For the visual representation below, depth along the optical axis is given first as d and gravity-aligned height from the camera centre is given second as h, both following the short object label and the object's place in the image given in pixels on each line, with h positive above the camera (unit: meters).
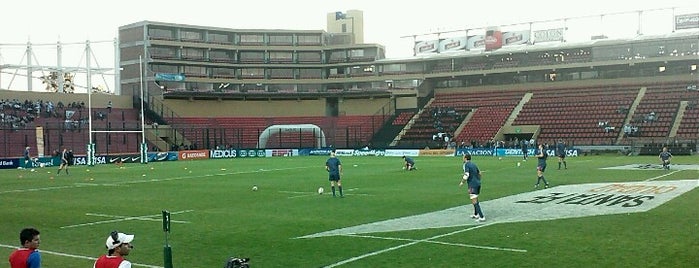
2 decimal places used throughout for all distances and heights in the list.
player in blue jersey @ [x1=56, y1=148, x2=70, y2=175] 42.59 -1.70
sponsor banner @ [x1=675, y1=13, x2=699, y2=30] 74.56 +11.57
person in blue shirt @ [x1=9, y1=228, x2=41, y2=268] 7.61 -1.36
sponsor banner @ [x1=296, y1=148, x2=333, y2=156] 75.12 -2.41
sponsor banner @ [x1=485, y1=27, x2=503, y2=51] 84.19 +11.12
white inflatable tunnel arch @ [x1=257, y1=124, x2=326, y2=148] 76.00 -0.06
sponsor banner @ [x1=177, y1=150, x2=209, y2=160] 66.31 -2.30
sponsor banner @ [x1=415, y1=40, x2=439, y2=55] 89.56 +11.05
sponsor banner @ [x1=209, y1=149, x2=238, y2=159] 70.00 -2.37
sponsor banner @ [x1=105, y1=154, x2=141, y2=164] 58.91 -2.27
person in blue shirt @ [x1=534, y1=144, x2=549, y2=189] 28.14 -1.48
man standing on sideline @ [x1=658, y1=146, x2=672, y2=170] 37.09 -1.89
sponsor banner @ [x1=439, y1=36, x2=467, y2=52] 87.60 +11.06
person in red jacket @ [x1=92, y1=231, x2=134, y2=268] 7.15 -1.27
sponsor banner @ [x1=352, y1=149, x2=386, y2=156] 71.12 -2.52
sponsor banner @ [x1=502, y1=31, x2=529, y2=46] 83.88 +11.28
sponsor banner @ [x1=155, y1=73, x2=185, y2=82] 85.00 +7.15
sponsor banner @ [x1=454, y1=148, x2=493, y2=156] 65.51 -2.36
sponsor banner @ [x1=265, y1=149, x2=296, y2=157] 73.61 -2.41
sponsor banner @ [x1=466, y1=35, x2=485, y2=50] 85.94 +11.10
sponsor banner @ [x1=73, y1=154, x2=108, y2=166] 57.09 -2.27
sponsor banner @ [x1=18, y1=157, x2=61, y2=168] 53.25 -2.27
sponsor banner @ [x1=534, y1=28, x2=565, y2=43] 81.50 +11.26
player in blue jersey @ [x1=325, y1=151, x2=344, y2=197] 25.67 -1.49
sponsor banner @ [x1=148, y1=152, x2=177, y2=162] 63.25 -2.32
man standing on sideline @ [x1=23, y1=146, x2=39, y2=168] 52.72 -1.97
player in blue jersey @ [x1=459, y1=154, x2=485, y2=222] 18.53 -1.53
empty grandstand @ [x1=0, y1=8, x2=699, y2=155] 69.12 +4.85
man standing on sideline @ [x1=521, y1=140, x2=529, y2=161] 55.03 -2.03
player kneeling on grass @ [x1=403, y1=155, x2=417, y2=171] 41.81 -2.24
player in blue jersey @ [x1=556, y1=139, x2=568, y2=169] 39.50 -1.43
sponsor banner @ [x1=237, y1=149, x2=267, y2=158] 73.12 -2.41
